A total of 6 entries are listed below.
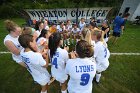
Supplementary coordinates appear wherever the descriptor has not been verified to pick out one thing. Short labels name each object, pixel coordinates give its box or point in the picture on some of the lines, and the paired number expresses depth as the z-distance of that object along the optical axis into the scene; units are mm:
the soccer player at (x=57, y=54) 1800
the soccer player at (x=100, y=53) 2126
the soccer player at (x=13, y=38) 2153
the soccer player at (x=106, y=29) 4188
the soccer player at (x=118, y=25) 4304
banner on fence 6865
